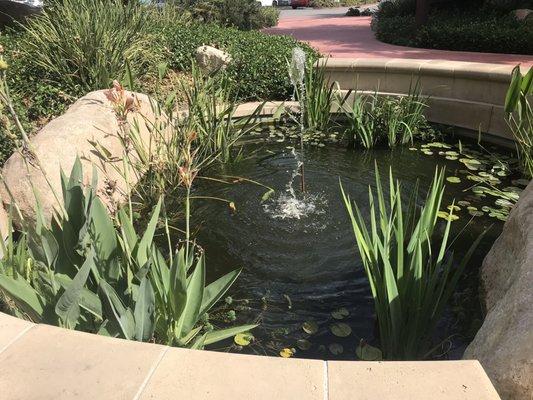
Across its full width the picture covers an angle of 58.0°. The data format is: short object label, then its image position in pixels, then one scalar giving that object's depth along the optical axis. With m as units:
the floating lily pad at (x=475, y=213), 3.55
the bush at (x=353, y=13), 21.22
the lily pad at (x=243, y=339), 2.36
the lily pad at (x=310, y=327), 2.46
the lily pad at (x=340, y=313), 2.57
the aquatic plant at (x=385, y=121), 4.70
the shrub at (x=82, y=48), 5.20
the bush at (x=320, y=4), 30.00
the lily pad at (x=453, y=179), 4.17
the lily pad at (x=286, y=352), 2.29
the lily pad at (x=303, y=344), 2.35
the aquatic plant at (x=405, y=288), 1.91
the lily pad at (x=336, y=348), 2.31
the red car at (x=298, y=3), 30.00
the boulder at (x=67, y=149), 3.21
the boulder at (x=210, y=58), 6.30
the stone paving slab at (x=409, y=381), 1.23
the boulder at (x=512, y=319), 1.44
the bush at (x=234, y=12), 13.77
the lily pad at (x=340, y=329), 2.43
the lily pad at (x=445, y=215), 3.49
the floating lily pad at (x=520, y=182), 4.05
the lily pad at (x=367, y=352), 2.23
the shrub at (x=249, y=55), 6.29
